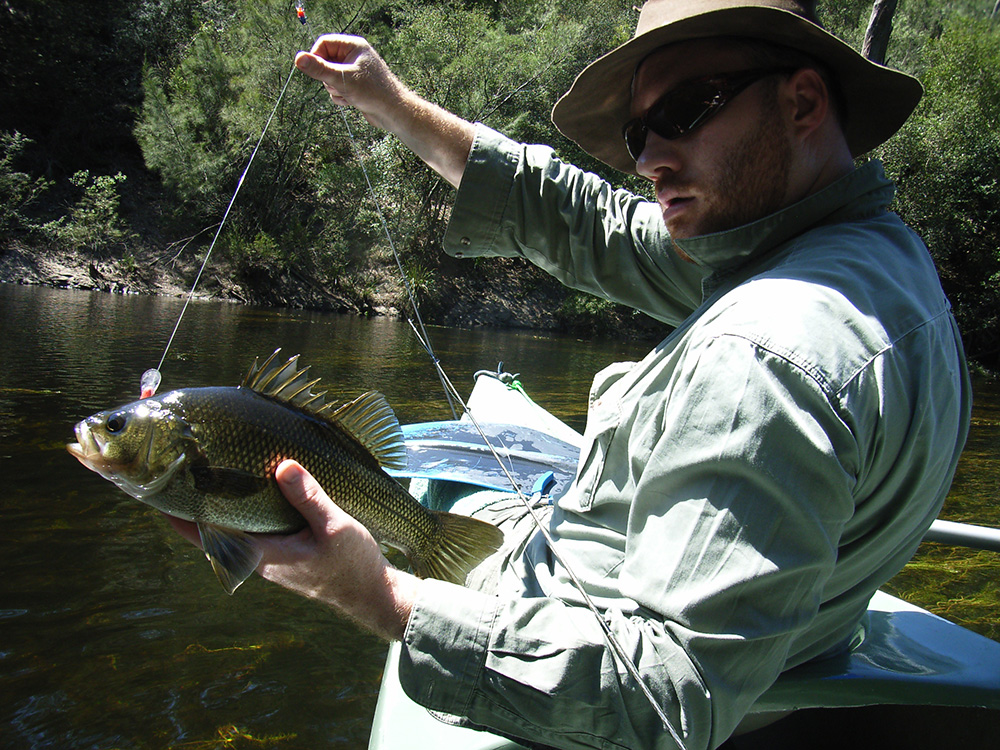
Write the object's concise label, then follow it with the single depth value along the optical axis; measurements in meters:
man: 0.45
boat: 0.60
